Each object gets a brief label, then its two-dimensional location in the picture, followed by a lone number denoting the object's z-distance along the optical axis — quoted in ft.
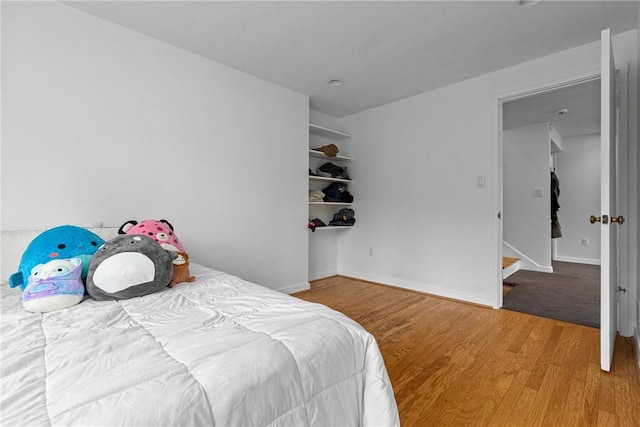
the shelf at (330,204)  11.92
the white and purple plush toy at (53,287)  3.68
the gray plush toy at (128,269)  4.10
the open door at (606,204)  5.37
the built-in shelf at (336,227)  11.98
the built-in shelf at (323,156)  11.92
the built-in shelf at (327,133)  11.95
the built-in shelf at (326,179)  11.82
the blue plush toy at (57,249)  4.30
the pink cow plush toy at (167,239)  5.06
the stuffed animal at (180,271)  4.99
